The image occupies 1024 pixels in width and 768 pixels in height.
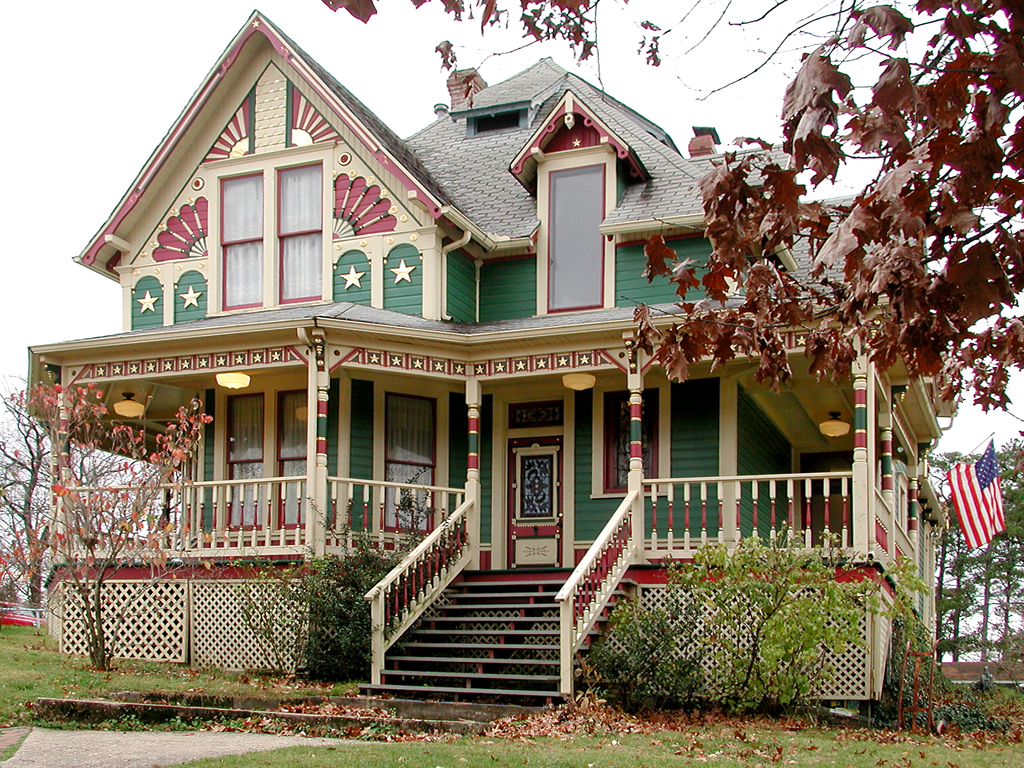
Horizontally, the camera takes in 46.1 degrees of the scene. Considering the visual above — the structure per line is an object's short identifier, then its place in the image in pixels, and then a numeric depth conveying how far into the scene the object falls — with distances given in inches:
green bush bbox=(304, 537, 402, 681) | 516.4
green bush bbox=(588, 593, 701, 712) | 466.9
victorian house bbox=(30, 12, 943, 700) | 560.7
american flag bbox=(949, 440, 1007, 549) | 791.7
